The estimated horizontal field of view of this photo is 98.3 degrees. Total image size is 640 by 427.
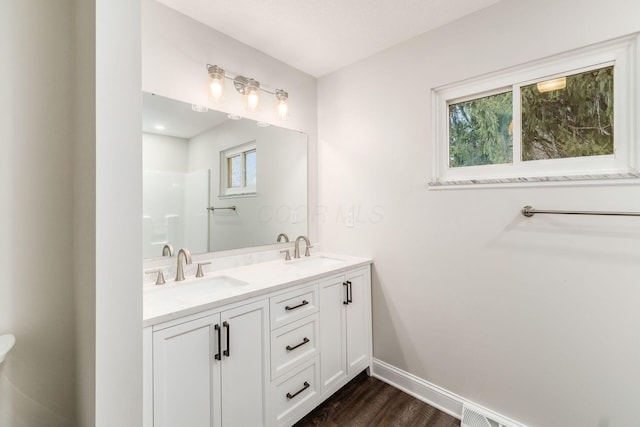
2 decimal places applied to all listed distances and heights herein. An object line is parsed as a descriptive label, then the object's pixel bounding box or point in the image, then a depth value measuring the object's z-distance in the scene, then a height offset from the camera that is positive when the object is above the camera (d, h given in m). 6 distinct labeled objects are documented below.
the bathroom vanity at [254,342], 1.12 -0.65
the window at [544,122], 1.31 +0.51
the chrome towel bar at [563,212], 1.21 +0.00
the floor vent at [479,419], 1.57 -1.20
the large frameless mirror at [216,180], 1.61 +0.24
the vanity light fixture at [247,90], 1.76 +0.87
